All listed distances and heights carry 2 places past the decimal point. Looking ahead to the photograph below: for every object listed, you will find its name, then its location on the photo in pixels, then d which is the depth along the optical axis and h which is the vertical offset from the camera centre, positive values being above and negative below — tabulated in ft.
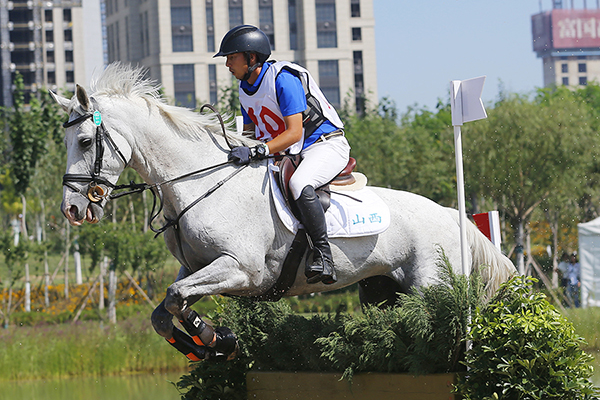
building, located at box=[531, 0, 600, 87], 585.22 +74.28
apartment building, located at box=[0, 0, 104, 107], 430.20 +57.75
